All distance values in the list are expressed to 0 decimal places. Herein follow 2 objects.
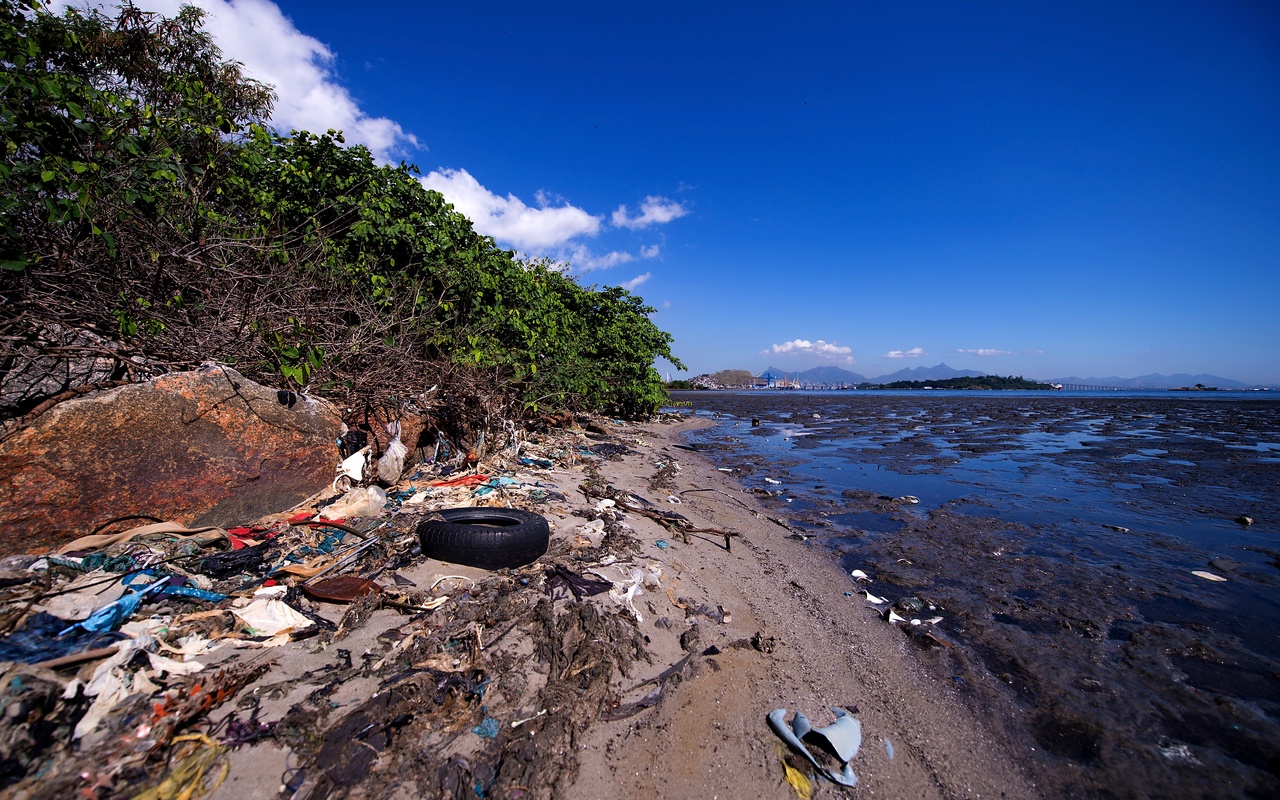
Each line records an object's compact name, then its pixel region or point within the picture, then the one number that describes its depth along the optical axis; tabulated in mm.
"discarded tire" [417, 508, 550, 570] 4254
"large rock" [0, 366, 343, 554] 3439
